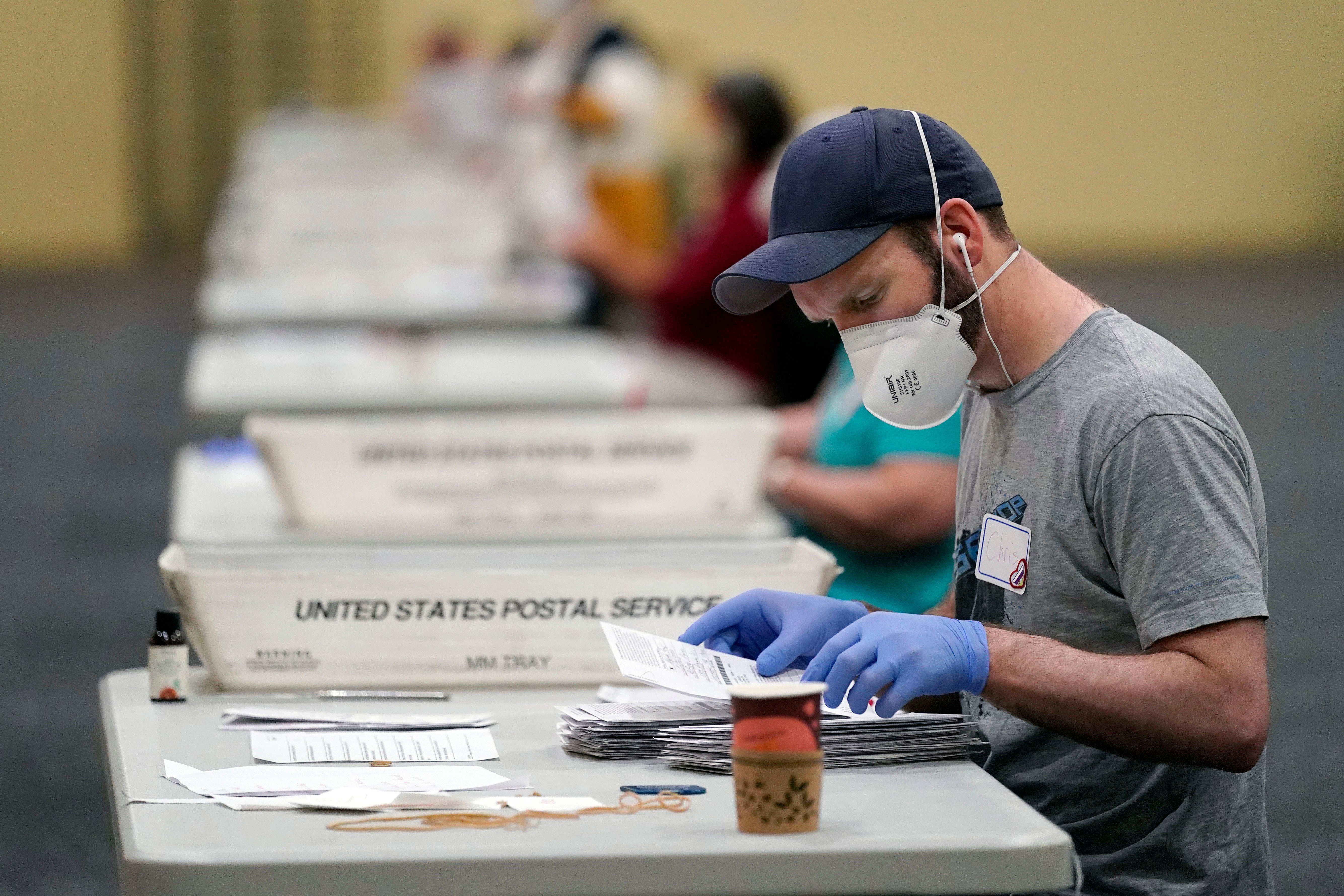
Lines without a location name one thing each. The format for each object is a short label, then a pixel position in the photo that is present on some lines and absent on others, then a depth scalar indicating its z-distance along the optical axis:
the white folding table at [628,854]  6.97
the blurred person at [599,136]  17.89
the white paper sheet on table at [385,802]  7.11
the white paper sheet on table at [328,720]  7.43
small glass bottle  7.54
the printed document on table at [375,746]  7.31
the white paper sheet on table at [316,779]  7.18
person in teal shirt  8.22
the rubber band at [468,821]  7.05
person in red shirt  10.60
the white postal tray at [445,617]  7.58
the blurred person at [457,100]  28.31
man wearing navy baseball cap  7.13
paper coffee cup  7.02
